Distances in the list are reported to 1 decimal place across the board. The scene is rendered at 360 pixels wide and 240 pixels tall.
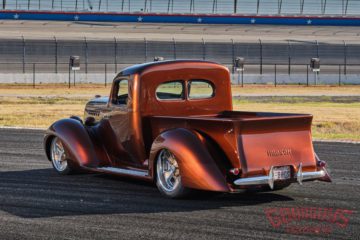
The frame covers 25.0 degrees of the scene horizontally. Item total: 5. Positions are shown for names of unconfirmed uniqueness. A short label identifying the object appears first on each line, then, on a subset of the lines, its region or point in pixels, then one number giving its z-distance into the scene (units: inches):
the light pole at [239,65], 2081.2
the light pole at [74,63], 1963.6
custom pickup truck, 363.3
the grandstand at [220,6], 3297.2
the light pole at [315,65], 2142.0
